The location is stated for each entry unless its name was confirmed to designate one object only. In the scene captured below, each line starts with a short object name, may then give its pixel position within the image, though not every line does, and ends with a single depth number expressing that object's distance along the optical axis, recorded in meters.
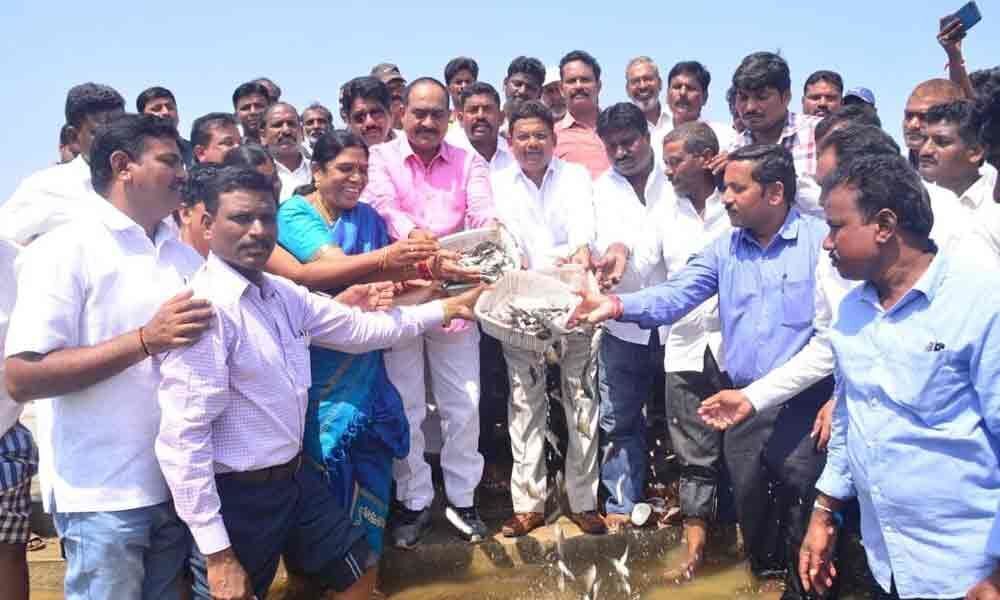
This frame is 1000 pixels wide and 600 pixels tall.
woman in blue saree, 3.96
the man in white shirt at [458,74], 7.09
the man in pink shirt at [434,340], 4.58
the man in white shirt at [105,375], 2.64
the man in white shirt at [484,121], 5.14
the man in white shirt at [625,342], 4.94
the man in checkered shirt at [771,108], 4.96
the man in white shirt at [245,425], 2.72
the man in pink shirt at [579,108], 6.11
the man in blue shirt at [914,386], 2.40
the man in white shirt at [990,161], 3.04
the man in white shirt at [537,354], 4.75
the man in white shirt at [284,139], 5.91
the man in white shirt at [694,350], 4.59
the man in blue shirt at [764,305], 3.91
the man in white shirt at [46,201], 3.96
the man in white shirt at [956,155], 3.88
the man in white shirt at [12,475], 3.23
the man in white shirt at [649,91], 6.70
